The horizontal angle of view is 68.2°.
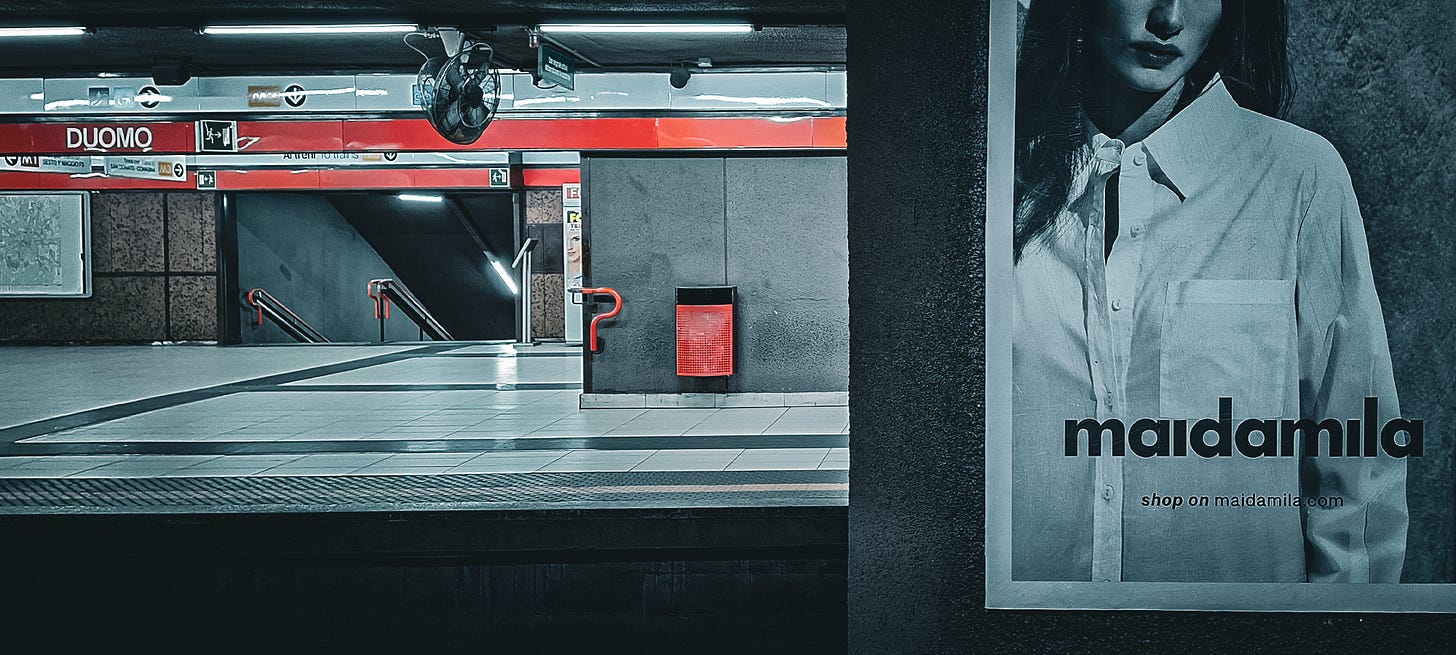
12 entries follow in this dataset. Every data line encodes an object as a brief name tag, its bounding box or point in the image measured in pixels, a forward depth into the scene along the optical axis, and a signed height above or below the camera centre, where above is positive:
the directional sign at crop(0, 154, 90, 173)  11.80 +1.42
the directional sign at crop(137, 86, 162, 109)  11.80 +2.16
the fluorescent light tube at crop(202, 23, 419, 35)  8.30 +2.06
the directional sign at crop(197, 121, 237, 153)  12.04 +1.76
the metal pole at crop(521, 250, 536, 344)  12.48 -0.10
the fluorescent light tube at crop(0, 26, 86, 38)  8.83 +2.18
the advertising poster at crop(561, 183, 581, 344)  12.55 +0.60
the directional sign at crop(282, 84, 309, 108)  11.77 +2.19
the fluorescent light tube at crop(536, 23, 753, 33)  8.75 +2.17
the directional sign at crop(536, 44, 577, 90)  9.10 +1.96
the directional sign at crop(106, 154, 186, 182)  11.75 +1.40
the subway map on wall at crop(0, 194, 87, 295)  12.74 +0.58
